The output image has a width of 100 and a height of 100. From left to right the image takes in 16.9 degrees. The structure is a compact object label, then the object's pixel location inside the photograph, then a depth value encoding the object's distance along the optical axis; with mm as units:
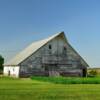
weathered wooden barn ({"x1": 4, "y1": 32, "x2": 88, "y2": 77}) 51500
